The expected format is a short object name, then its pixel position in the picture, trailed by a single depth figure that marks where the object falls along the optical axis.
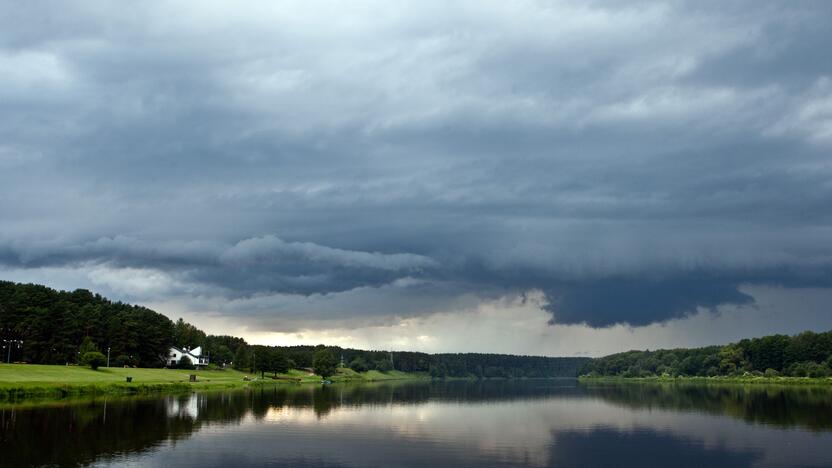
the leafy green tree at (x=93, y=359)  139.12
